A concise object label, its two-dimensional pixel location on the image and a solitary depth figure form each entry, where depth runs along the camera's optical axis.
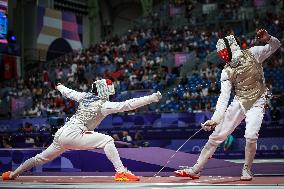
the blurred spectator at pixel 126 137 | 27.66
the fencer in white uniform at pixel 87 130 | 12.57
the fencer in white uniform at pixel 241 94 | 11.27
